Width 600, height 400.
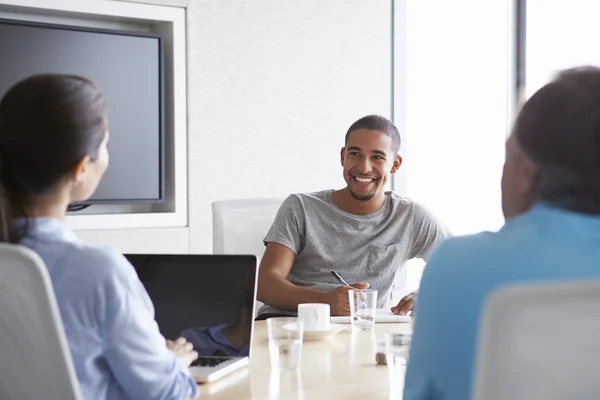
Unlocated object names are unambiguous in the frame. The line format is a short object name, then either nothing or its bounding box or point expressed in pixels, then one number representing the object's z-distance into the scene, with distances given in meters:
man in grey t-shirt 3.09
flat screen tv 4.18
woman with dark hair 1.39
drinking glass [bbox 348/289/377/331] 2.33
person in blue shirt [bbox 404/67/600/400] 1.13
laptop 1.99
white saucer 2.26
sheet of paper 2.49
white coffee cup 2.31
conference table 1.67
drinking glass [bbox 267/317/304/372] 1.83
